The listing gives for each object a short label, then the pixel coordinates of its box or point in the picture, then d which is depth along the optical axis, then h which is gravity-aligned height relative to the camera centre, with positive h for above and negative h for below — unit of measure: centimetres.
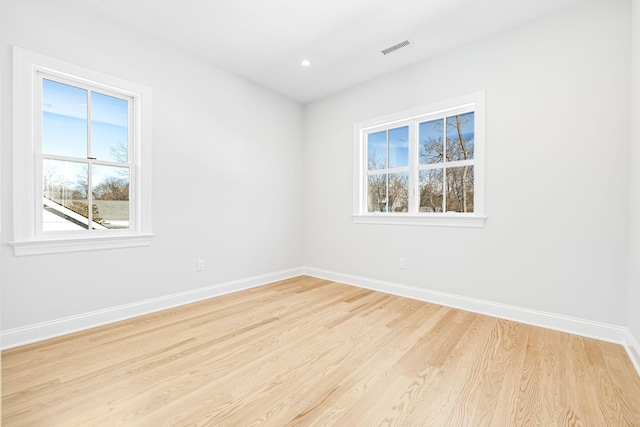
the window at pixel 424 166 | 301 +56
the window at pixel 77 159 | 220 +47
